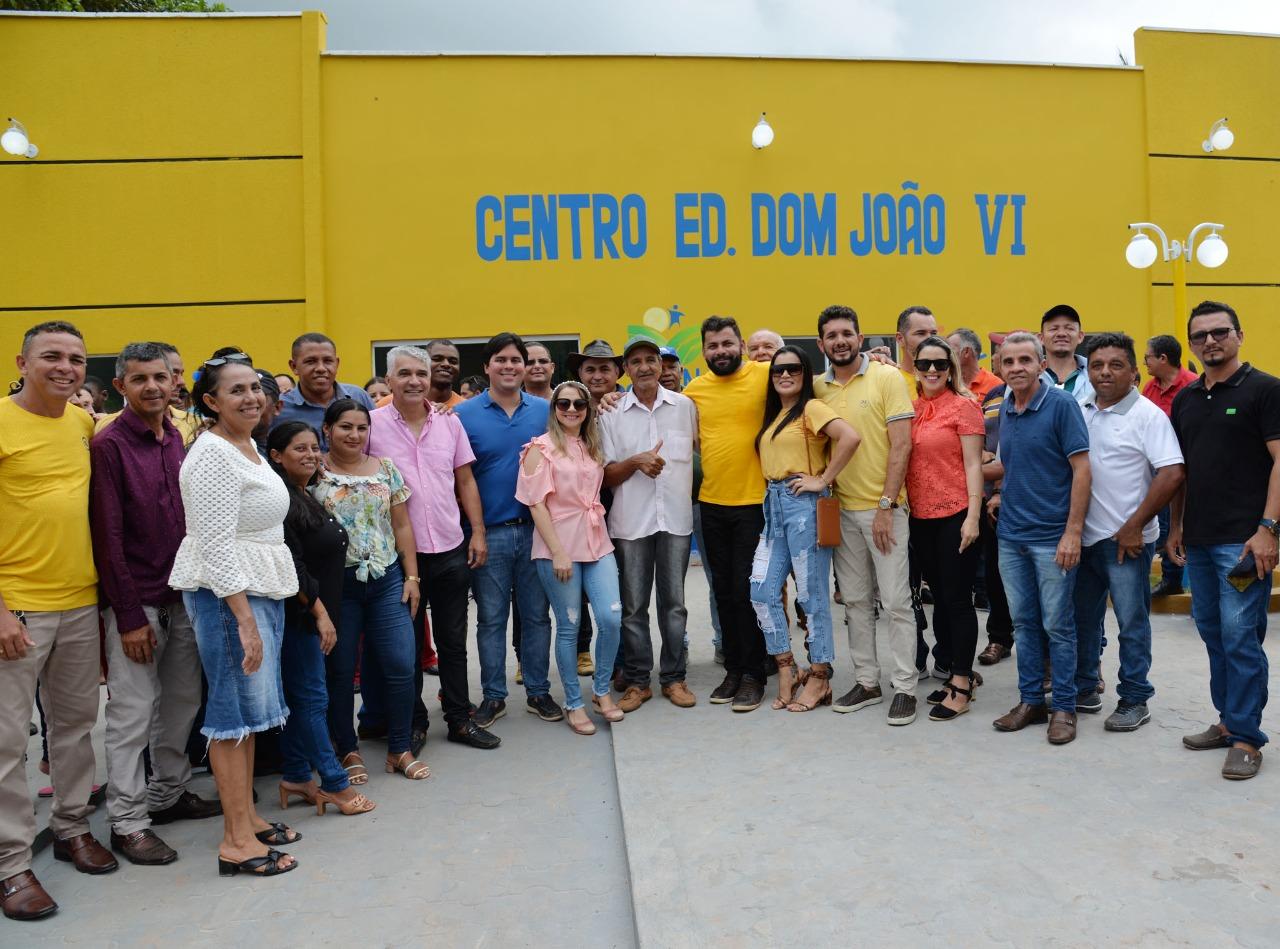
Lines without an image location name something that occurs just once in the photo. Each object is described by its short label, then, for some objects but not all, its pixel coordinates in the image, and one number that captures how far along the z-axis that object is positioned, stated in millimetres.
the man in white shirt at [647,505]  5281
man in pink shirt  4691
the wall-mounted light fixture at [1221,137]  11453
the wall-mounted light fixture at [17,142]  10148
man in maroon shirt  3684
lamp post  9250
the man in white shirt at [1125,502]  4430
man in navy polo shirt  4508
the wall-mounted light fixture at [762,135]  11000
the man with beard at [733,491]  5254
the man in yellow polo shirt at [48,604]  3420
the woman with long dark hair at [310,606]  3961
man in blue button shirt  5105
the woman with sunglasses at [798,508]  4992
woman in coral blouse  4938
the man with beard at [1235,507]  3996
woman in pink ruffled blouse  4949
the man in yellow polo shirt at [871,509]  4930
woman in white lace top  3484
